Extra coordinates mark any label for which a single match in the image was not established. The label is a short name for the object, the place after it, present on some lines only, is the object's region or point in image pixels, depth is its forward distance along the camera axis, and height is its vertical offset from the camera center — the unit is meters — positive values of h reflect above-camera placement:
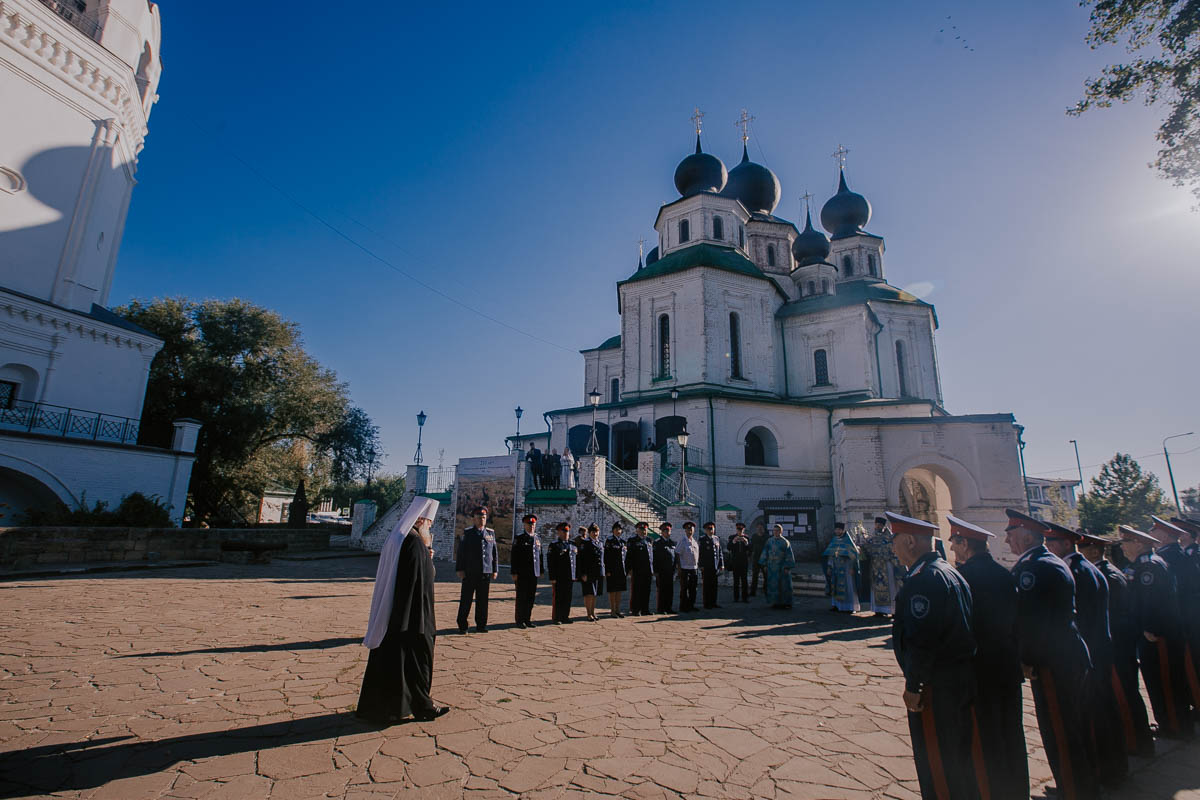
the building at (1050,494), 35.75 +4.27
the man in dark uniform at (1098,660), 3.82 -0.86
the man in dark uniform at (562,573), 9.12 -0.71
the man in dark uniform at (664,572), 10.49 -0.76
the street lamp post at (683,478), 17.33 +1.66
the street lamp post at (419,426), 21.53 +3.88
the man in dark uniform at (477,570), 8.12 -0.61
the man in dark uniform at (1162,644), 4.83 -0.90
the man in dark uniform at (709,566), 11.16 -0.67
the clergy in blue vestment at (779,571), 11.07 -0.73
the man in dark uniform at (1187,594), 4.91 -0.49
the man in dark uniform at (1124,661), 4.35 -1.00
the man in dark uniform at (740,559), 12.57 -0.59
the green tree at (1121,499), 41.91 +3.35
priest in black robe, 4.34 -0.88
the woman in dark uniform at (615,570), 9.97 -0.70
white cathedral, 19.36 +8.21
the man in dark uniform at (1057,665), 3.50 -0.82
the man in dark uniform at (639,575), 10.34 -0.82
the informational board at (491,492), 18.23 +1.19
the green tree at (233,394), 24.22 +5.78
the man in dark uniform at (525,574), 8.66 -0.70
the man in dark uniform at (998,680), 3.23 -0.85
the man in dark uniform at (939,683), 3.09 -0.82
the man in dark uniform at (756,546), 13.16 -0.30
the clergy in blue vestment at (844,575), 10.71 -0.77
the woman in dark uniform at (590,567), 9.55 -0.65
